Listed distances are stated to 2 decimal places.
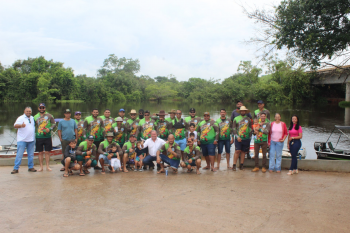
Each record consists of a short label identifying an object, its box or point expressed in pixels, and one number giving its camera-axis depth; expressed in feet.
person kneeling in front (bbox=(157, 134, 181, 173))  25.72
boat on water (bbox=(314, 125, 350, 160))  35.66
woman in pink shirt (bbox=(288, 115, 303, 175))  24.98
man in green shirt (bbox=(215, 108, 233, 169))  27.25
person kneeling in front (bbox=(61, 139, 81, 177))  24.35
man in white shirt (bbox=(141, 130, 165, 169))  26.66
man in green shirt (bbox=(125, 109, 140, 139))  28.46
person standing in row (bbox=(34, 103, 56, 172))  25.86
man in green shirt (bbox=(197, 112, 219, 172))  26.86
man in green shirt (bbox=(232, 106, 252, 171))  26.53
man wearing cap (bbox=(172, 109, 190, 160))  27.93
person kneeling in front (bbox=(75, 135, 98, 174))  24.94
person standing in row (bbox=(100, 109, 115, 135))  27.76
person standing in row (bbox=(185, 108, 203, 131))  28.39
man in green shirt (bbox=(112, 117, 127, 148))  27.58
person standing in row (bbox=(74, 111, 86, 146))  27.48
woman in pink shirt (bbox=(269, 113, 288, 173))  25.53
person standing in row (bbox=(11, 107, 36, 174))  25.00
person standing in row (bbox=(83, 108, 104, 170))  27.45
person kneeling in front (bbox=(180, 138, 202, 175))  25.72
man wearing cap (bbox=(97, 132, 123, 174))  25.86
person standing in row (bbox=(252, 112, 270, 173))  25.90
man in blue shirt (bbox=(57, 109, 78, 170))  26.22
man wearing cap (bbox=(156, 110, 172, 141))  28.71
